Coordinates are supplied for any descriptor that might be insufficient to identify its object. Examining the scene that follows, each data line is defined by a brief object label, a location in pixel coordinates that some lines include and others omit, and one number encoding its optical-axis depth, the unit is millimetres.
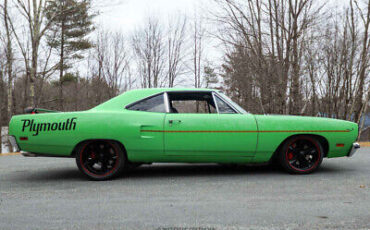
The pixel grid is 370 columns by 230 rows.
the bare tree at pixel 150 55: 18016
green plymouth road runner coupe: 3844
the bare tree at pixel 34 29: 13217
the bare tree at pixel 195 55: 17359
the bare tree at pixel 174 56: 17906
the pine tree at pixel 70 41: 21458
